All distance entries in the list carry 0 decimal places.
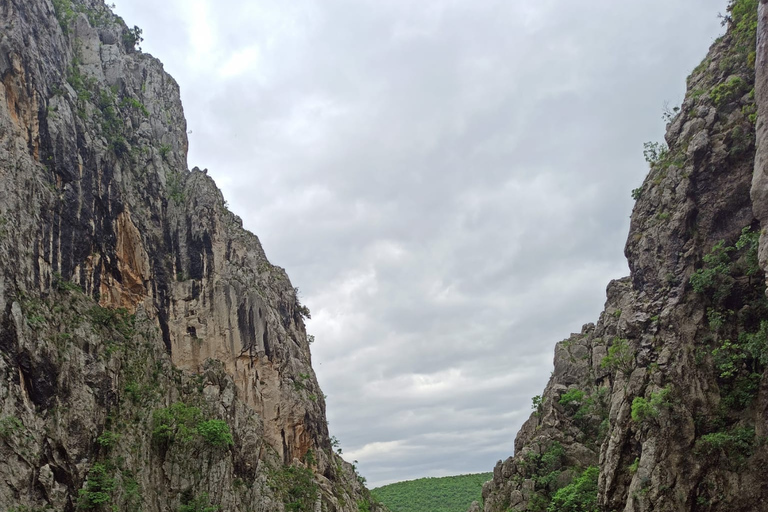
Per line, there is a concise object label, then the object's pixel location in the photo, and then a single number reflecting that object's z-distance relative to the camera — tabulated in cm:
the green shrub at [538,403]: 5753
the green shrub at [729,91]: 3709
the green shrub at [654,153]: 4406
